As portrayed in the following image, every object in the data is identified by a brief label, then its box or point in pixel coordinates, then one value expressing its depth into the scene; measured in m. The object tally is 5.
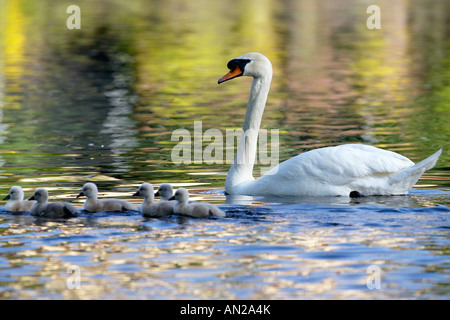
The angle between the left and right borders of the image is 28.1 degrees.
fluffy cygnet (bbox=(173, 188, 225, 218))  11.38
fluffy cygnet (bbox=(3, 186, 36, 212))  12.17
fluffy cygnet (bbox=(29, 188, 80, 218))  11.66
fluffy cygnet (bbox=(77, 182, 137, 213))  11.83
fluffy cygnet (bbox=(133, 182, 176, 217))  11.70
